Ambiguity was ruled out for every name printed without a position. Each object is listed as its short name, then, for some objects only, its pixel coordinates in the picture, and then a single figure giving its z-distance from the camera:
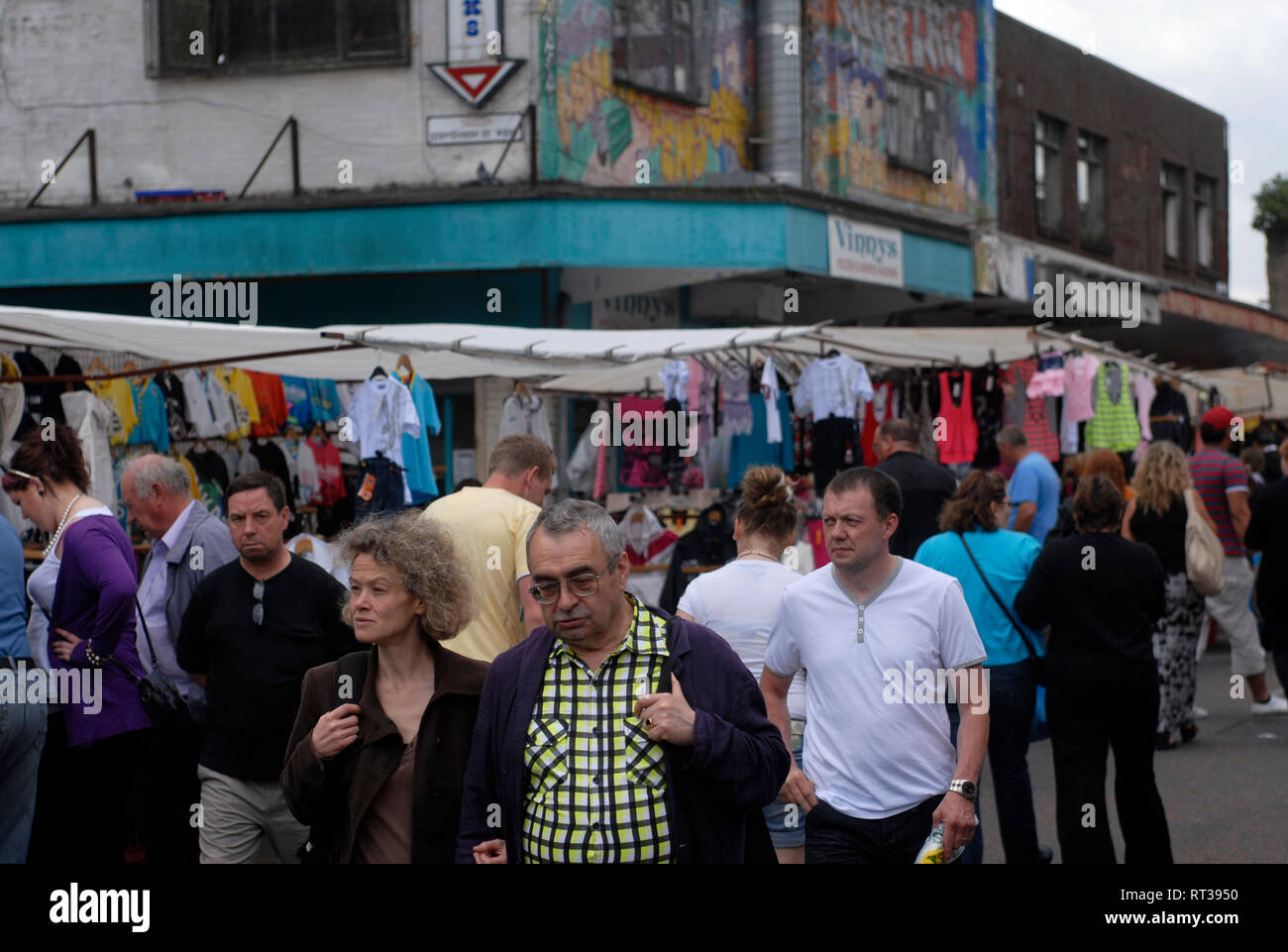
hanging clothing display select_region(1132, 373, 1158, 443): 15.23
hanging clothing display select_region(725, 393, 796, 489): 12.89
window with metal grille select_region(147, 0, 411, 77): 16.89
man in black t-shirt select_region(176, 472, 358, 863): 6.15
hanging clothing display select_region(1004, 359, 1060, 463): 14.08
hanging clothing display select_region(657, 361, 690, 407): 11.39
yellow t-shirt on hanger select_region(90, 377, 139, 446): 11.06
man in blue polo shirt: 12.34
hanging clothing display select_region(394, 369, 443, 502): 9.89
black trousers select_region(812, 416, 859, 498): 12.57
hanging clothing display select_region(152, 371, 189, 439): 11.66
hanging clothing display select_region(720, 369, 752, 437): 12.31
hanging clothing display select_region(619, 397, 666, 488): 12.84
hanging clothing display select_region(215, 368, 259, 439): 11.67
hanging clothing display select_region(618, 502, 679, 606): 13.10
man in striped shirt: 12.48
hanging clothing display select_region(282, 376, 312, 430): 12.31
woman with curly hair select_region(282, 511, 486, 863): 4.37
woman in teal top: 7.46
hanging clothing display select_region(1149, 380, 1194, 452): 15.86
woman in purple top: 6.36
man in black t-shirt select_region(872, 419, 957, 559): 10.48
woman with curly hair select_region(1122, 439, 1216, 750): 11.41
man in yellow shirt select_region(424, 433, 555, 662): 6.73
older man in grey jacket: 7.07
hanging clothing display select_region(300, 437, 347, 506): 12.55
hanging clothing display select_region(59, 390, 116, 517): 9.86
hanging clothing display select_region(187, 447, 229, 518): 11.99
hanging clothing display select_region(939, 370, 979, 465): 13.90
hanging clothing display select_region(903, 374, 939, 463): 14.12
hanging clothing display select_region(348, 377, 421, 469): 9.59
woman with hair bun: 6.62
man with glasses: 3.93
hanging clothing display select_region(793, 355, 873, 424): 12.12
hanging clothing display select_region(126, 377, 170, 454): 11.41
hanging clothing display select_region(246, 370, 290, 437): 11.81
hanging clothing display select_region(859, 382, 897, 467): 13.98
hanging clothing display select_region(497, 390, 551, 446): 12.21
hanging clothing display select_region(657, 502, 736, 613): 11.55
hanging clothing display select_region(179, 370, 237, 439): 11.62
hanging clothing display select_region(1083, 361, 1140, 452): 14.41
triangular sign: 16.44
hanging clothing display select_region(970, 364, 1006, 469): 13.95
